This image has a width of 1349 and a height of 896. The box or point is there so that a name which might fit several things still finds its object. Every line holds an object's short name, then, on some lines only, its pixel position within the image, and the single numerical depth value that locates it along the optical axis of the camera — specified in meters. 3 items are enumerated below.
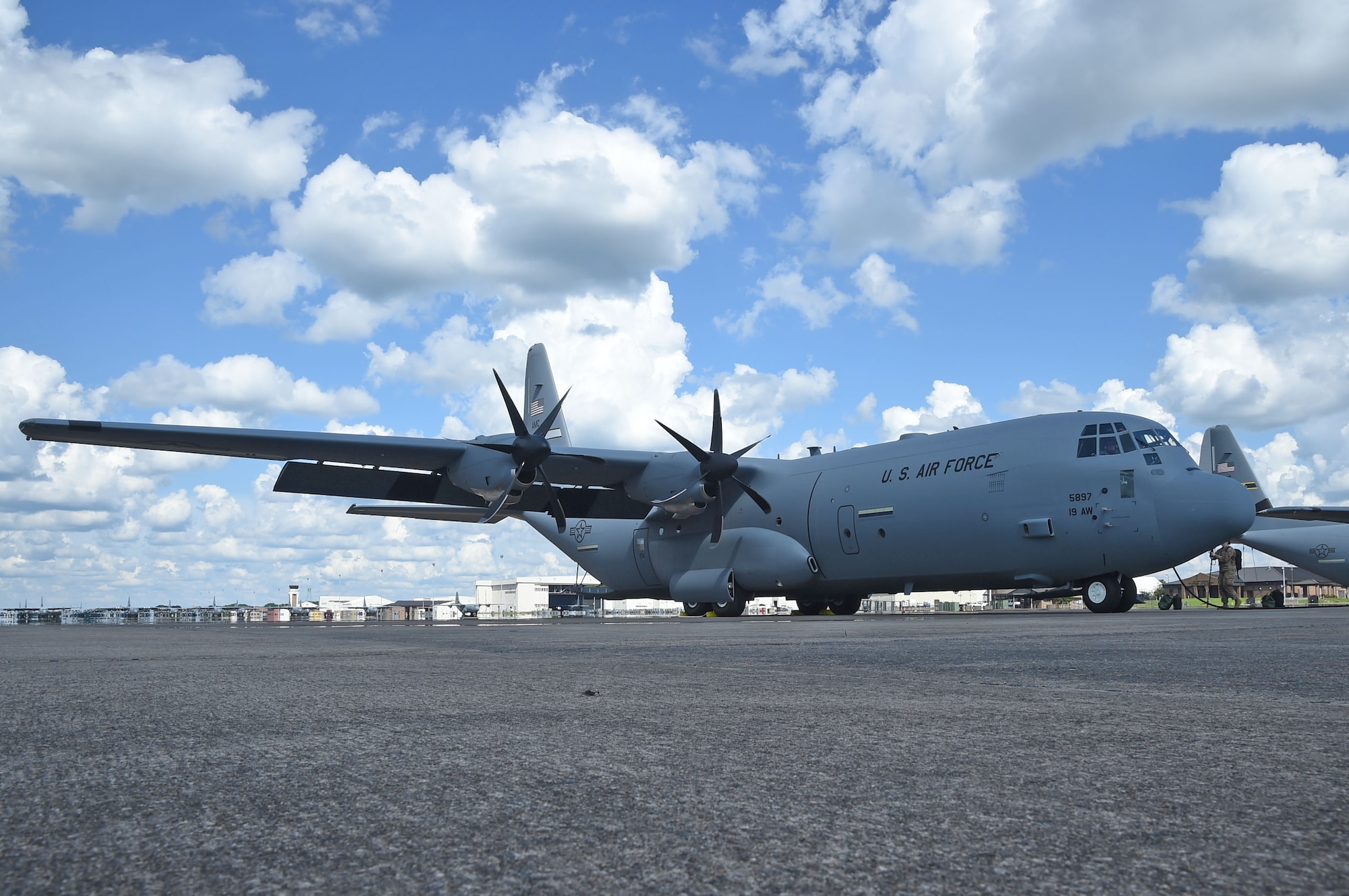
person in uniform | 38.06
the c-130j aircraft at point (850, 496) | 17.59
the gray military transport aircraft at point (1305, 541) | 29.98
